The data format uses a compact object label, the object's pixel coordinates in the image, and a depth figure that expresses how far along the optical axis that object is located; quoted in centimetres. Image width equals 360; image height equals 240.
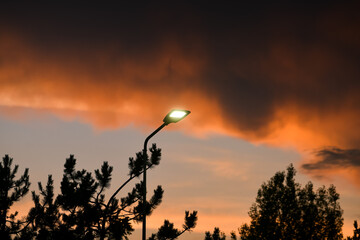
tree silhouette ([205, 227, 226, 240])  7529
